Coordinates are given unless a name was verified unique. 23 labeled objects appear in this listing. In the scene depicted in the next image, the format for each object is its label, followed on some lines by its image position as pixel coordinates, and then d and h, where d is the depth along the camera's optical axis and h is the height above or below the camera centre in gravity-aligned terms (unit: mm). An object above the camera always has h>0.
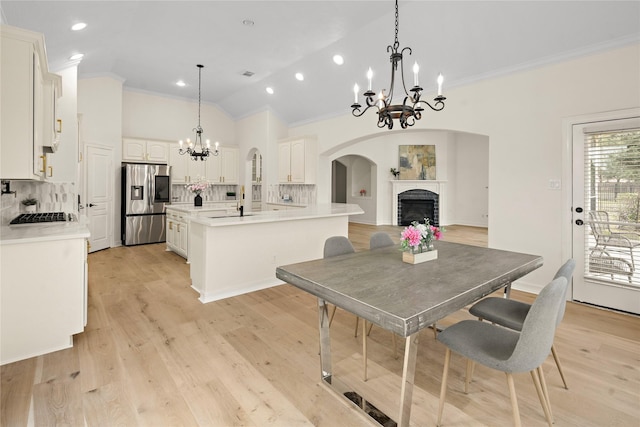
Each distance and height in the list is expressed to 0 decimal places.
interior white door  5961 +278
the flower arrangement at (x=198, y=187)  6035 +419
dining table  1471 -406
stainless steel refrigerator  6465 +164
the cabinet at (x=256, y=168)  9922 +1305
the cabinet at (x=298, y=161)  6938 +1087
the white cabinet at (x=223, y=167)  7969 +1078
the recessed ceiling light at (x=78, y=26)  3279 +1868
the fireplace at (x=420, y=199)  9914 +370
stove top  3240 -97
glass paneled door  3227 -10
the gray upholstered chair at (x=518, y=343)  1461 -690
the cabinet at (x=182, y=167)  7336 +976
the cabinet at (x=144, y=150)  6762 +1261
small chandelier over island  5838 +1429
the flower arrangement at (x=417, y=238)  2199 -187
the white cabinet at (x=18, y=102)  2213 +743
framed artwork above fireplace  9938 +1516
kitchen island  3709 -471
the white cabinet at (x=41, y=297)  2340 -666
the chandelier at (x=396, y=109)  2318 +762
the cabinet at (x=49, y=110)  2908 +905
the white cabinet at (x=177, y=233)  5484 -418
